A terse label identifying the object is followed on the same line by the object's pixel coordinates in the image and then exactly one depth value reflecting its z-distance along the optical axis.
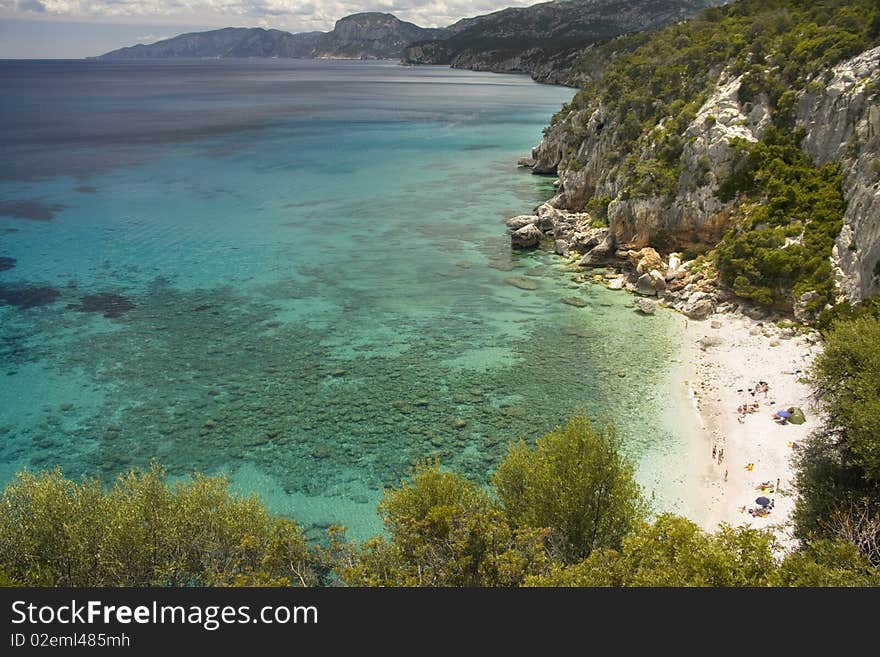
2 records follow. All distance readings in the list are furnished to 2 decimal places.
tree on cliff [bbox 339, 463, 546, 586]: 18.09
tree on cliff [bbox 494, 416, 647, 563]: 21.56
